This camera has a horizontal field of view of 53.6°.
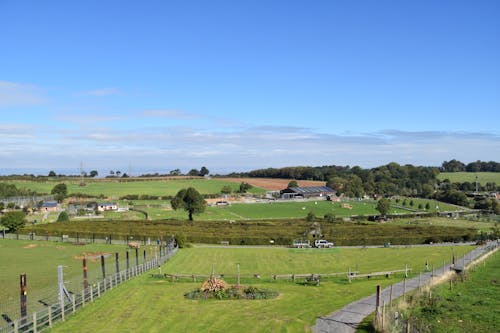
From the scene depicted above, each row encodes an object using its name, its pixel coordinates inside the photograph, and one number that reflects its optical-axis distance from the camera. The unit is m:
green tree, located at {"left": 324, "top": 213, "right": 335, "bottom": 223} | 101.19
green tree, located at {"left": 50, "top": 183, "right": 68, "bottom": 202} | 144.66
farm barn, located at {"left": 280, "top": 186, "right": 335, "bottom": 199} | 172.88
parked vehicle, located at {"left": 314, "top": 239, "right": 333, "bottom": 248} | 66.16
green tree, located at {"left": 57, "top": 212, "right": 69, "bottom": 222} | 95.47
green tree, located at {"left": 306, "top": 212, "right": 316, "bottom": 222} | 101.38
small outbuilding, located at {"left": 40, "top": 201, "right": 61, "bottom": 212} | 124.62
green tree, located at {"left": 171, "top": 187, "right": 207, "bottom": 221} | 100.06
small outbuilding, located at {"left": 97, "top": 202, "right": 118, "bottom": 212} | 126.45
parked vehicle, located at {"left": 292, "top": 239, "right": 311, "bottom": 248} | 66.60
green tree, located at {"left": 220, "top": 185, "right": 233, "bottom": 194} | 172.00
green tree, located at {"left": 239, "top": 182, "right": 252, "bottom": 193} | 178.57
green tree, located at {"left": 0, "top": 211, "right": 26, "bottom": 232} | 75.81
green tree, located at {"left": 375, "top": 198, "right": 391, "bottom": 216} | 118.50
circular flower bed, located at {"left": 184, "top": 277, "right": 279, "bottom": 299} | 29.16
